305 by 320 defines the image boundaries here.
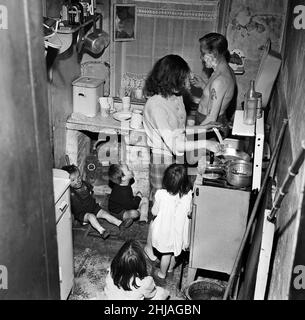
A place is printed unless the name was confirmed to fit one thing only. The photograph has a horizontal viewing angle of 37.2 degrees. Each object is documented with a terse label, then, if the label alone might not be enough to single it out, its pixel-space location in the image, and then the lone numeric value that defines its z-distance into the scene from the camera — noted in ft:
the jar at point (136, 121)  17.87
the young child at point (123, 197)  16.56
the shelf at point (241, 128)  12.57
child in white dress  12.72
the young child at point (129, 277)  10.47
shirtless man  15.14
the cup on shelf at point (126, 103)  18.95
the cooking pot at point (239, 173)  12.22
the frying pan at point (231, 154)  13.67
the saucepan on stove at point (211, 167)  12.82
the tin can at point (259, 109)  13.46
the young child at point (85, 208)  16.19
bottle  13.01
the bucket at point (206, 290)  13.00
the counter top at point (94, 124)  18.12
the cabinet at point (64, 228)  11.32
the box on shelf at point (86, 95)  18.34
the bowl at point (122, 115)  18.54
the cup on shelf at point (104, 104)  18.79
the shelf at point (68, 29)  15.21
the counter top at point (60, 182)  11.22
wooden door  6.48
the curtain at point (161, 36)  19.07
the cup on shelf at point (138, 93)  20.13
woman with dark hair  13.55
